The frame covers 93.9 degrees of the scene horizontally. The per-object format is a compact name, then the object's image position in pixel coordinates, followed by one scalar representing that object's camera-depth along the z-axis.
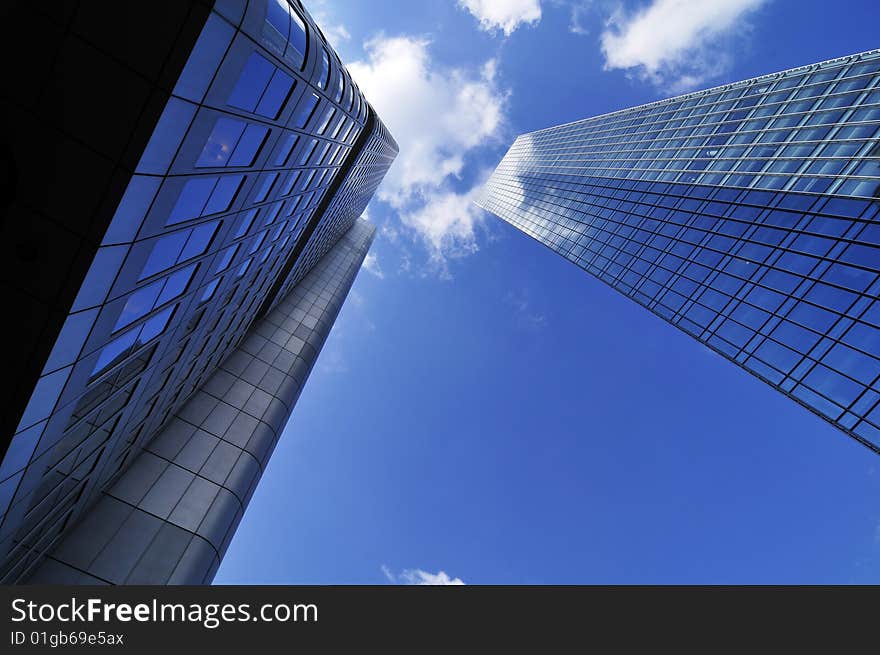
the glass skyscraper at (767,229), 20.36
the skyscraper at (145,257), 6.88
